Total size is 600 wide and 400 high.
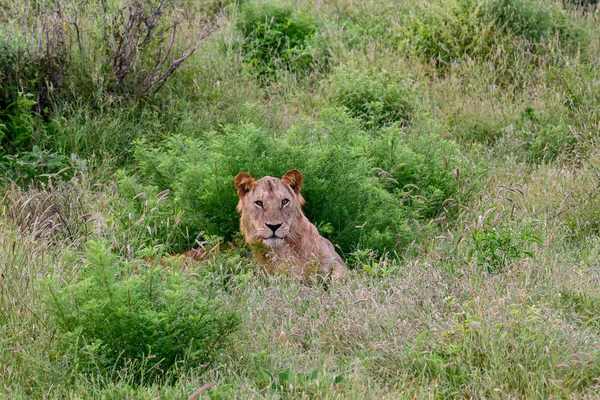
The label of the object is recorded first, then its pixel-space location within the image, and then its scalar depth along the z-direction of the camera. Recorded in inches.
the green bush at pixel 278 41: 911.7
